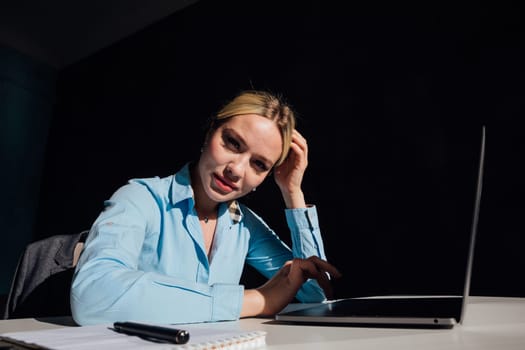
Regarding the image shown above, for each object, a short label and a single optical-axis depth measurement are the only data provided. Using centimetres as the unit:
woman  75
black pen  46
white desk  53
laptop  66
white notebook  44
